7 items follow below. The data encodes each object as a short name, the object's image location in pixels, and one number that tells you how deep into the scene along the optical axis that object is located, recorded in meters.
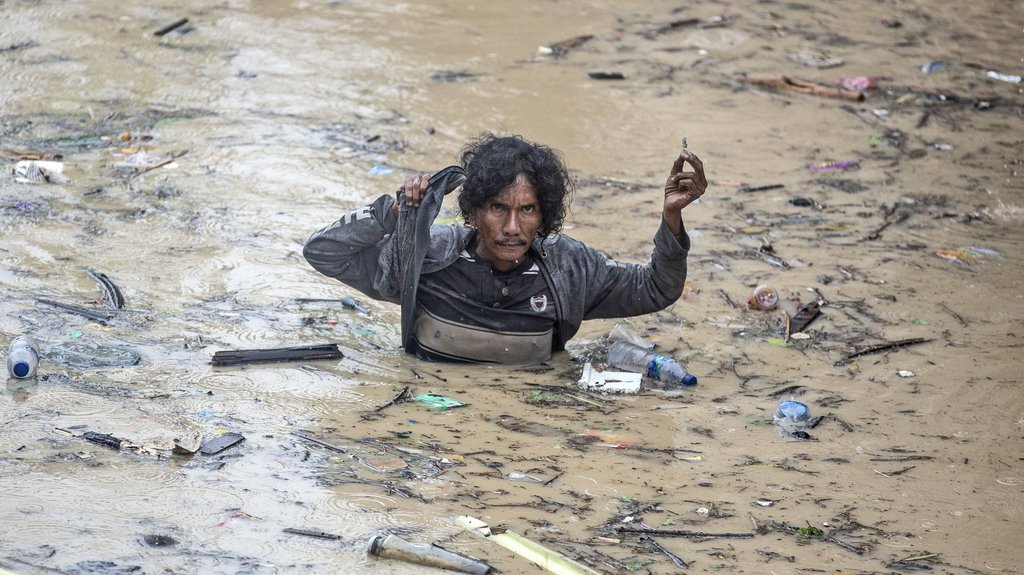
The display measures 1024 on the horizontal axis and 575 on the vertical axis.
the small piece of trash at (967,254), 12.41
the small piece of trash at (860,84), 18.25
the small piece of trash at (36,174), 12.91
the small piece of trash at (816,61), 19.16
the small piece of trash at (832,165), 15.34
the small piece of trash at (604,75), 18.02
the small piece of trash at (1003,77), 19.12
